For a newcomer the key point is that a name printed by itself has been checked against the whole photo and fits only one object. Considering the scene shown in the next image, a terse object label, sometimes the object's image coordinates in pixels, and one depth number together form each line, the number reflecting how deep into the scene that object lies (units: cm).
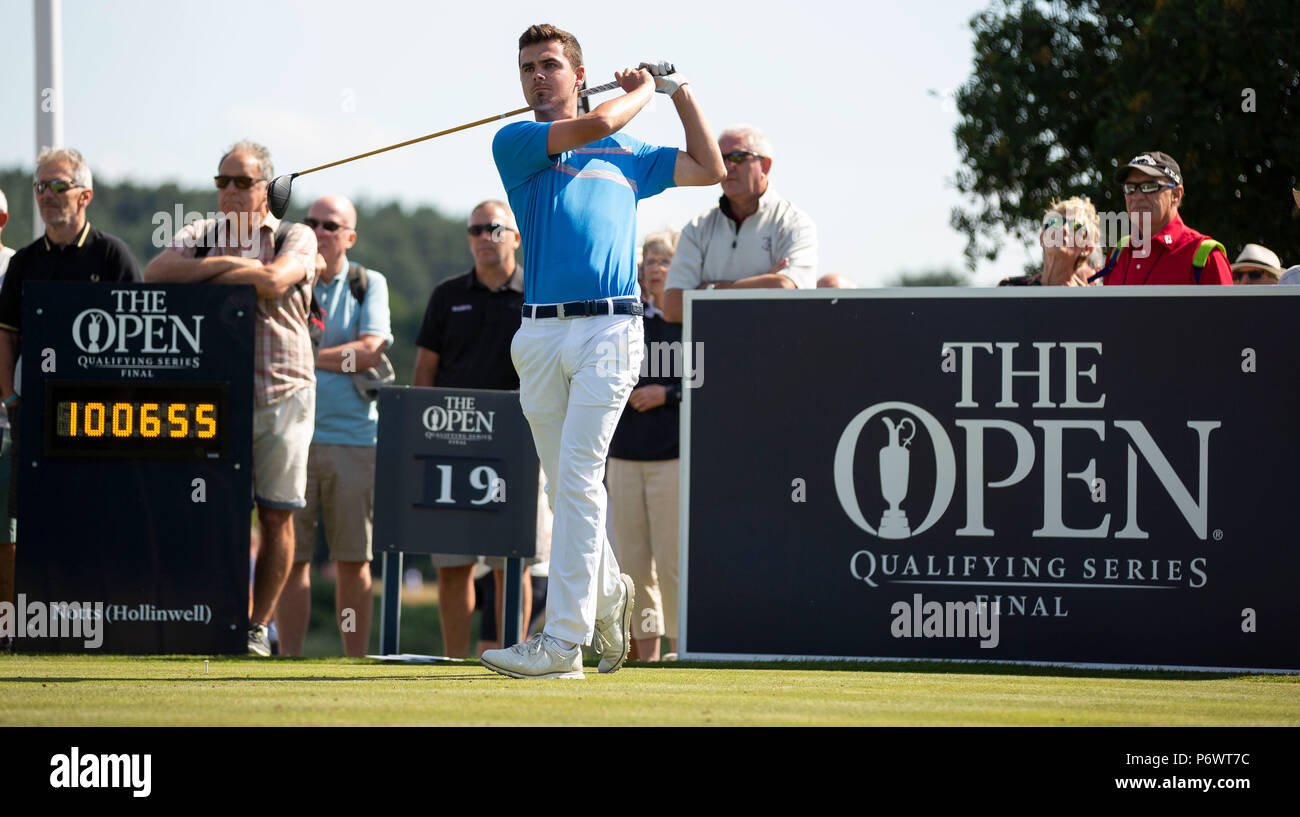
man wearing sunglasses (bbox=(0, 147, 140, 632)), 1659
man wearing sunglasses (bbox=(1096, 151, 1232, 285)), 1567
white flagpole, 2297
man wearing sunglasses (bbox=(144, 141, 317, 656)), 1602
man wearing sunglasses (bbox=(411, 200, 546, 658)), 1897
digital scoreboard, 1545
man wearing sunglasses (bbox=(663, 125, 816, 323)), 1736
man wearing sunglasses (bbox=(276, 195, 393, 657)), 1900
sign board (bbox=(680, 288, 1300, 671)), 1473
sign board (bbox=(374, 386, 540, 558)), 1747
